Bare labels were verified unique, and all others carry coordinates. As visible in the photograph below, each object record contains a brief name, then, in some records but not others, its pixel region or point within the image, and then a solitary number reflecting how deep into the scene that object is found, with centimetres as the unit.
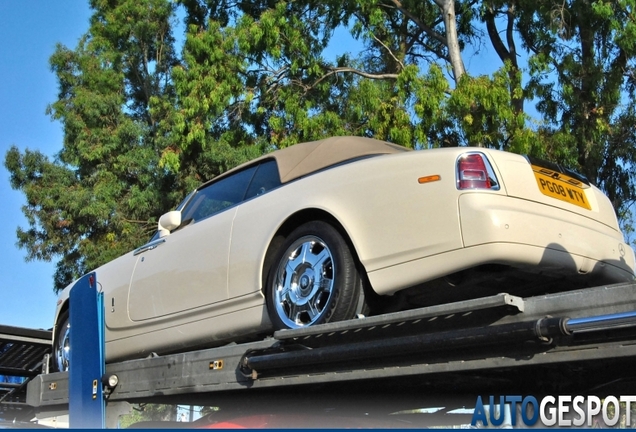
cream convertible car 361
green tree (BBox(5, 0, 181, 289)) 1805
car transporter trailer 266
